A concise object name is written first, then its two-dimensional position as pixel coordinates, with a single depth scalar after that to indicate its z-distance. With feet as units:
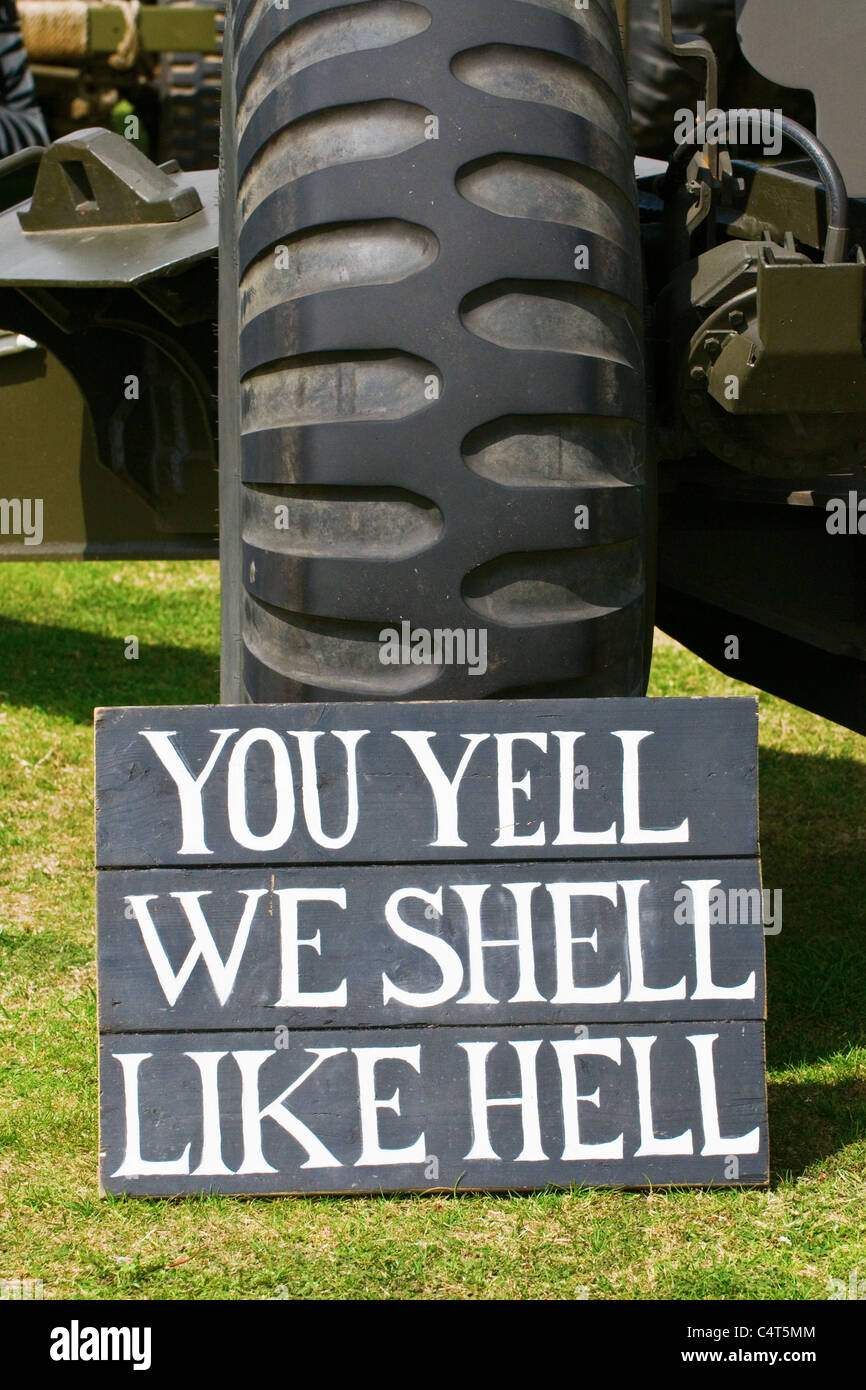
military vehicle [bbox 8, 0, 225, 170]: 37.42
